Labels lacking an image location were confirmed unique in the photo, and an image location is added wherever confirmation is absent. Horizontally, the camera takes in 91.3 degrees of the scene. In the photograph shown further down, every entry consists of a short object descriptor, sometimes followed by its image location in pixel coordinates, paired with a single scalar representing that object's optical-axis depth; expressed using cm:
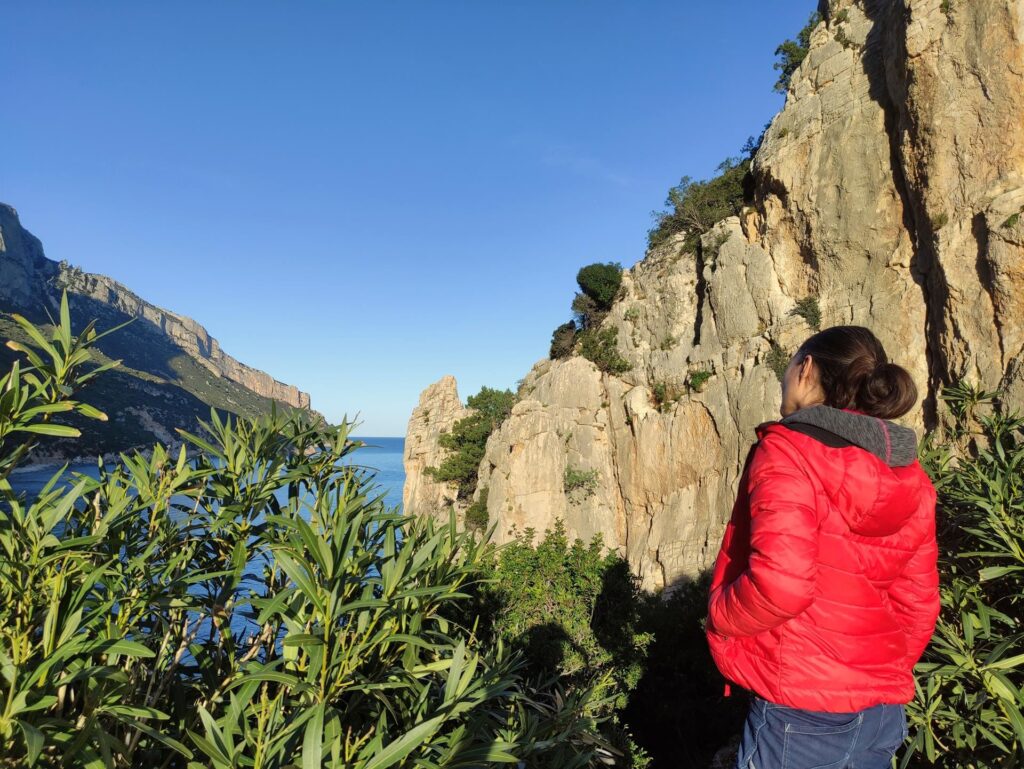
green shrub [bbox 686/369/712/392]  1684
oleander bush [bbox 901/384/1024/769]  212
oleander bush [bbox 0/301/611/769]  146
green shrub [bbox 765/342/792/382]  1480
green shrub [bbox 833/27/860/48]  1503
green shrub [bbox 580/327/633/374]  2019
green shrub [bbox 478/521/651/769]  573
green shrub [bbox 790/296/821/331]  1477
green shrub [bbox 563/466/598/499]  1886
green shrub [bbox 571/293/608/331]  2358
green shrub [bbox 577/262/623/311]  2414
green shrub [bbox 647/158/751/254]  1995
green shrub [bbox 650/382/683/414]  1781
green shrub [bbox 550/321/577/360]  2384
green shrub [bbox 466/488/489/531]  1995
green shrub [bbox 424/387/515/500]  2422
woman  154
